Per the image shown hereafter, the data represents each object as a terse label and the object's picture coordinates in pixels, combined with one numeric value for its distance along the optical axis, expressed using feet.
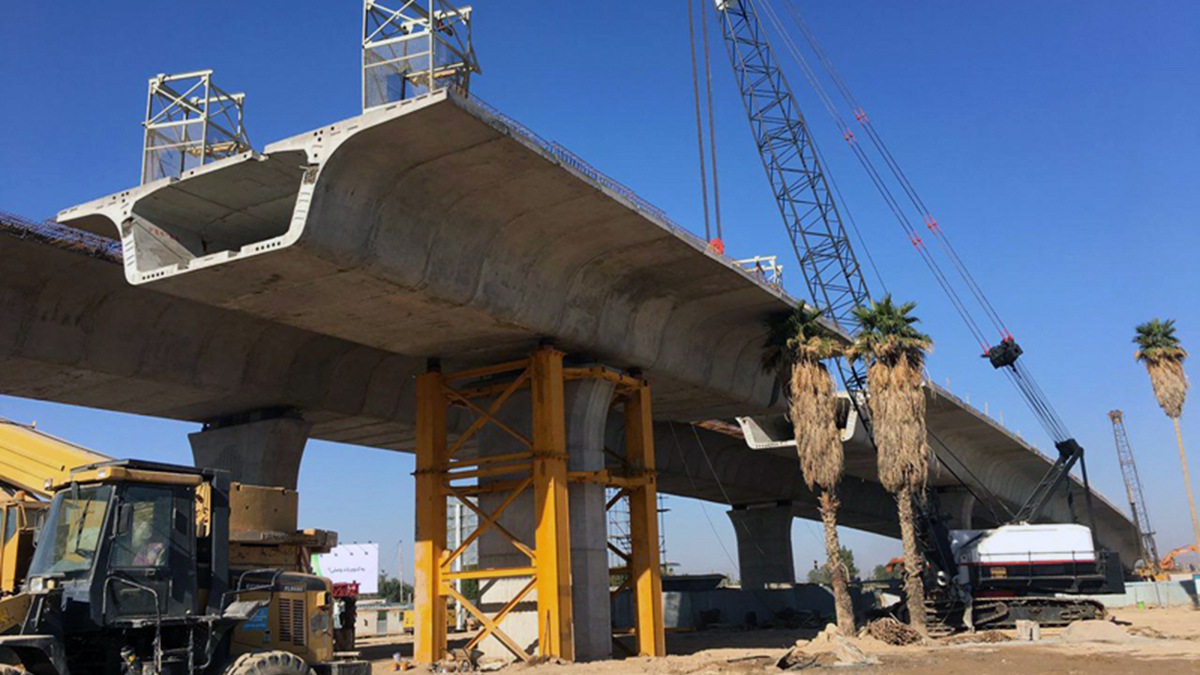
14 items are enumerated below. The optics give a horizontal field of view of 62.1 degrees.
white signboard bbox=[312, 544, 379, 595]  283.18
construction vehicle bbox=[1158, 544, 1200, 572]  369.16
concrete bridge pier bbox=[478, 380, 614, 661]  95.45
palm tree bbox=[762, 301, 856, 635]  115.65
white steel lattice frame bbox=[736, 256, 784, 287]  122.72
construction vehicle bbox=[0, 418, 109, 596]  44.37
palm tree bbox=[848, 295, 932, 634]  121.39
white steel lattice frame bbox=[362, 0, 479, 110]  71.46
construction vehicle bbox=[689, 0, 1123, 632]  133.18
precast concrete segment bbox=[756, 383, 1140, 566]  168.55
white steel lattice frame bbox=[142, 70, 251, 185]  81.35
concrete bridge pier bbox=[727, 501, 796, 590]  212.23
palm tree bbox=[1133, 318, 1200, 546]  186.70
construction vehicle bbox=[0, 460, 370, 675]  39.96
